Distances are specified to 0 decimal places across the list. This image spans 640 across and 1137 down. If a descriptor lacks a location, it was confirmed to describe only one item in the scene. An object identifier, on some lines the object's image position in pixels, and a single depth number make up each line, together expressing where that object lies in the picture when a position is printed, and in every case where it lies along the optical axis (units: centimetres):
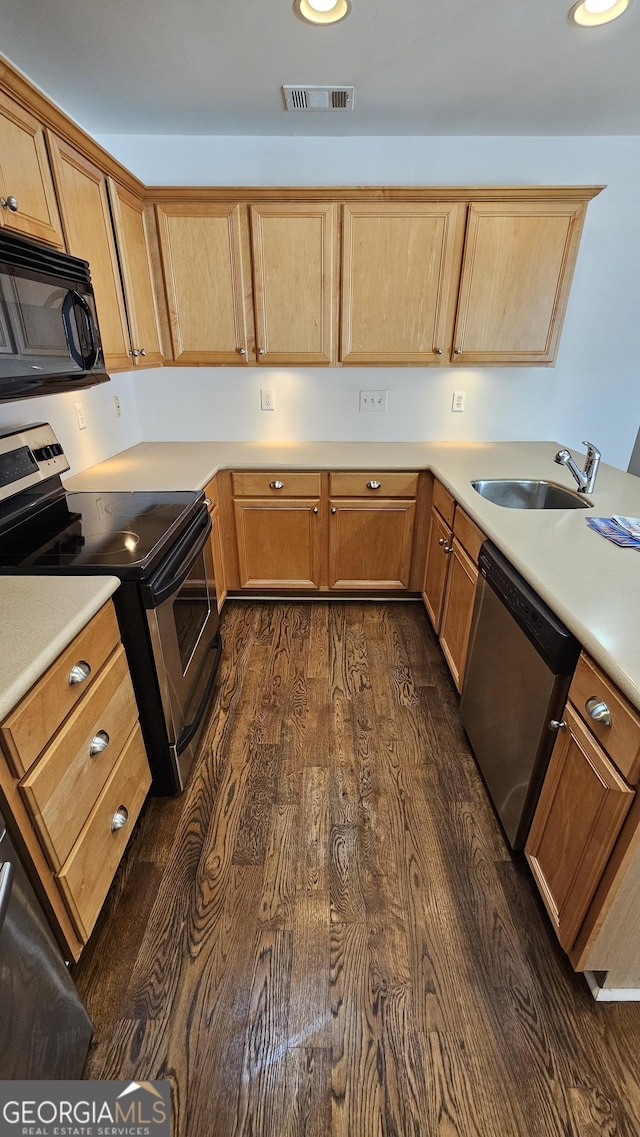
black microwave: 125
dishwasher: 122
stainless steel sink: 219
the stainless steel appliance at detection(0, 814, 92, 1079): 79
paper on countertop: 150
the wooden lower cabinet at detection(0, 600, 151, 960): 97
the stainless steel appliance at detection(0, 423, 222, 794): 143
